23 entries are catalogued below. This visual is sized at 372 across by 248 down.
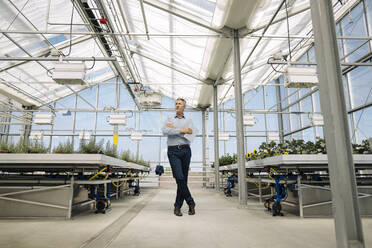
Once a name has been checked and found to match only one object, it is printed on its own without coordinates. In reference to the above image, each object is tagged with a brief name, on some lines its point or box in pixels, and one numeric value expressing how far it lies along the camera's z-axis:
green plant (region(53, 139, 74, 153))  2.51
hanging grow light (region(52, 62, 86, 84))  3.45
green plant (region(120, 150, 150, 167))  4.34
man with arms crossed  2.66
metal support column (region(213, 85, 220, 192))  6.79
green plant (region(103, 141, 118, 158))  3.07
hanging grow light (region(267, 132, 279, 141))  9.31
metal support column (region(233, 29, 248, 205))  3.70
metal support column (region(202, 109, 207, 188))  11.23
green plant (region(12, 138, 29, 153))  2.49
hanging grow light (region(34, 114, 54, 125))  7.56
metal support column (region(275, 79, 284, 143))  12.05
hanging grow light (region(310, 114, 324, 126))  6.74
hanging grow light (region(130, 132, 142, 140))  9.83
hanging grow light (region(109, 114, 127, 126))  7.44
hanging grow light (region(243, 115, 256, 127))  7.64
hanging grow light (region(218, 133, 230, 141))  9.02
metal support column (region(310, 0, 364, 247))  1.21
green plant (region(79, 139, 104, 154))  2.67
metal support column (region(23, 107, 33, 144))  11.81
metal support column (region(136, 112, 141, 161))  12.78
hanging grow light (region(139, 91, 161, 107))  9.16
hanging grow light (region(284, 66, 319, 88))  3.35
